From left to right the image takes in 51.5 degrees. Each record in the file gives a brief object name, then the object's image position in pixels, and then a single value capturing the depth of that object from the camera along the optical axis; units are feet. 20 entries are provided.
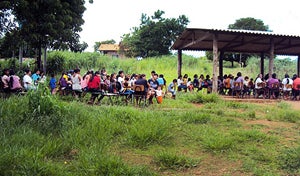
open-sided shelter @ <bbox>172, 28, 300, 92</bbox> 43.45
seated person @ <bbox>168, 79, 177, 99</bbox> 40.14
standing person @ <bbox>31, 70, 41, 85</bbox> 38.86
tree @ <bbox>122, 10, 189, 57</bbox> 114.73
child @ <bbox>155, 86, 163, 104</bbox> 34.27
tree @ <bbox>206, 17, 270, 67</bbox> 128.16
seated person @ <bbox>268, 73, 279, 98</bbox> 44.29
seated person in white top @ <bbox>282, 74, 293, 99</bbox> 45.62
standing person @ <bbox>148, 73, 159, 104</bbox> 33.80
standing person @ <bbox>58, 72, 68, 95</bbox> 36.04
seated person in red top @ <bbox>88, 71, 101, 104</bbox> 32.40
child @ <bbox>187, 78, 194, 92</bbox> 48.14
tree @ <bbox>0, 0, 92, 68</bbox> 42.87
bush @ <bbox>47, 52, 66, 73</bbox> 70.44
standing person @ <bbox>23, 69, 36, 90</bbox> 34.68
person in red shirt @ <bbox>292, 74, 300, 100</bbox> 44.62
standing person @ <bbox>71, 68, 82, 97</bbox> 34.01
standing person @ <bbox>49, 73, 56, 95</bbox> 37.45
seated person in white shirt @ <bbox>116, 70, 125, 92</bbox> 36.68
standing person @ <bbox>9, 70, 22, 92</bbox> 32.17
